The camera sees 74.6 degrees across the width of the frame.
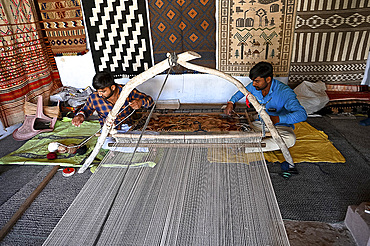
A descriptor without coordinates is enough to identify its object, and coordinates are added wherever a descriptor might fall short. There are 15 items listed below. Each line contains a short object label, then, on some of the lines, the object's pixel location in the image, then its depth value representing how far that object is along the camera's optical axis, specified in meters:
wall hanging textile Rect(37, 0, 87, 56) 3.74
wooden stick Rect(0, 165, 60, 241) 1.82
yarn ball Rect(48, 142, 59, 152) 2.78
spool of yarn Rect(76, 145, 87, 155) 2.78
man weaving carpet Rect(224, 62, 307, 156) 2.21
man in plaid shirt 2.28
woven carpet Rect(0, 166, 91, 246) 1.82
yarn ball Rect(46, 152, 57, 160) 2.72
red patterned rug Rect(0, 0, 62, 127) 3.31
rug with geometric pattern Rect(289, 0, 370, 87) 3.32
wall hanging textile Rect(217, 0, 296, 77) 3.39
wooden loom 1.26
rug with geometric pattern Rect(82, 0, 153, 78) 3.62
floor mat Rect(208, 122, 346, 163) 2.47
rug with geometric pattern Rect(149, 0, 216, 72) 3.48
